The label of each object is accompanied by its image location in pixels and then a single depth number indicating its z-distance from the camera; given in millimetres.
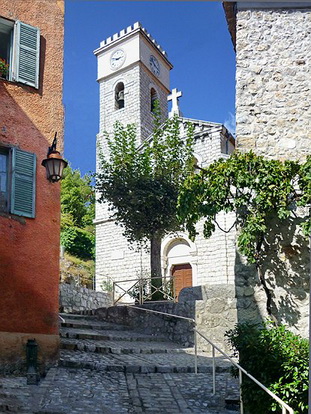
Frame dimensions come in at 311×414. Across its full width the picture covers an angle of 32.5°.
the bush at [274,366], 4855
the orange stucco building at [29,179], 7398
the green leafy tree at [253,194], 5953
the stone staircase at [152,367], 6082
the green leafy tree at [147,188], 16250
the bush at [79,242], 22422
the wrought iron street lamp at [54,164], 7699
